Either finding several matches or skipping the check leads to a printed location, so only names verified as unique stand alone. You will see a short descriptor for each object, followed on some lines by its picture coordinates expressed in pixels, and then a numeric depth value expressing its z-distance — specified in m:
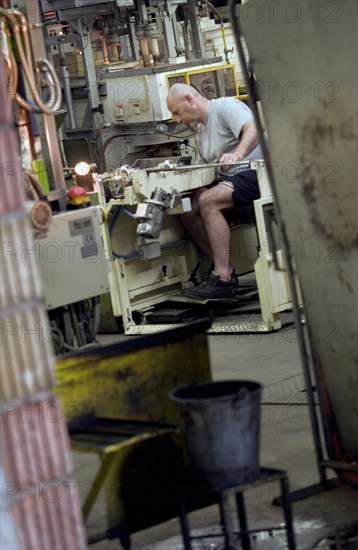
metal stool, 5.93
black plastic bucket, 5.85
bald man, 12.22
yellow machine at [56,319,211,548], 6.20
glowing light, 11.99
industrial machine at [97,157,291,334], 11.86
